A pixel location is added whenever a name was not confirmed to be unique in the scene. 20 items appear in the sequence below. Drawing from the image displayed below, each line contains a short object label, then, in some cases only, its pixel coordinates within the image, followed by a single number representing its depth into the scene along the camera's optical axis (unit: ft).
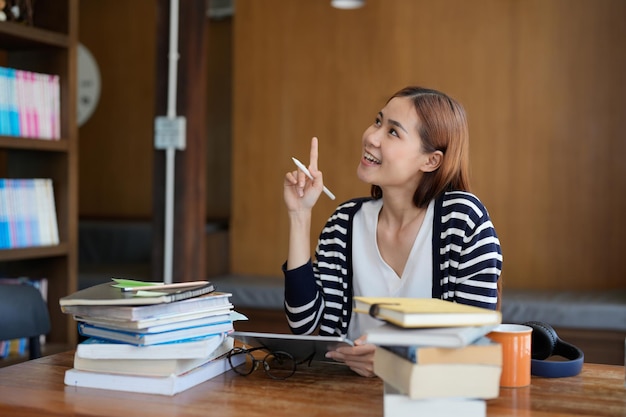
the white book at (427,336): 4.17
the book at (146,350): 4.99
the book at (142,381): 4.92
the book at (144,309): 4.92
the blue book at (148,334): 4.95
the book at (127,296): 4.92
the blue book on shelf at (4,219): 10.44
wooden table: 4.56
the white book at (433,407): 4.18
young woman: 6.84
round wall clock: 18.45
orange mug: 5.08
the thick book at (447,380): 4.13
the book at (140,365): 5.00
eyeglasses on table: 5.46
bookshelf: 11.19
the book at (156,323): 4.93
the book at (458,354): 4.15
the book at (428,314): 4.24
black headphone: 5.40
